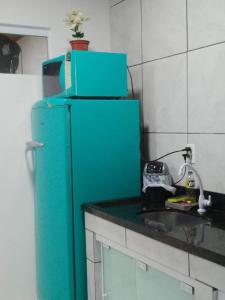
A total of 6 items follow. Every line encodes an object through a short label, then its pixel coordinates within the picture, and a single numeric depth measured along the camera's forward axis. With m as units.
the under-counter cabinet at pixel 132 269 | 1.52
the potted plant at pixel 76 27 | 2.41
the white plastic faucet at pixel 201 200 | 1.98
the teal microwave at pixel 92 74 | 2.20
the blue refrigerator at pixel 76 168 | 2.15
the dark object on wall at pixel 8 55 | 2.66
